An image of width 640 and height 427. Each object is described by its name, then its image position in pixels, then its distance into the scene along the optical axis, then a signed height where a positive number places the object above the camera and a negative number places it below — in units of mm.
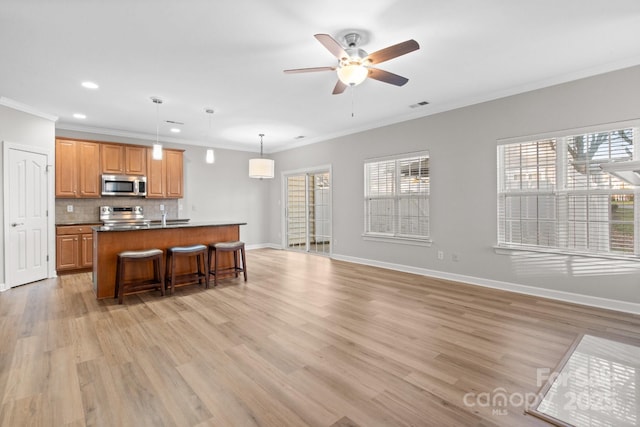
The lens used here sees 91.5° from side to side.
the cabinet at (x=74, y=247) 5371 -583
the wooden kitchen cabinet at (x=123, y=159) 5960 +1082
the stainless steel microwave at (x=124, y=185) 5918 +567
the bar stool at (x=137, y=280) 3852 -783
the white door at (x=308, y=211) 7270 +55
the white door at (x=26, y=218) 4566 -56
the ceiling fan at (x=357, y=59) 2475 +1324
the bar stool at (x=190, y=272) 4305 -774
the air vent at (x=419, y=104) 4785 +1703
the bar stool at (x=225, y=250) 4734 -649
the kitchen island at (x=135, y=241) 4062 -389
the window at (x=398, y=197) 5301 +286
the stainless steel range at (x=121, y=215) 6066 -15
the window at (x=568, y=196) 3514 +201
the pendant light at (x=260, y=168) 6281 +921
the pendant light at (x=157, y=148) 4434 +939
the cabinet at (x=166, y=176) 6455 +818
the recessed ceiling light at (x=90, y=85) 3912 +1650
